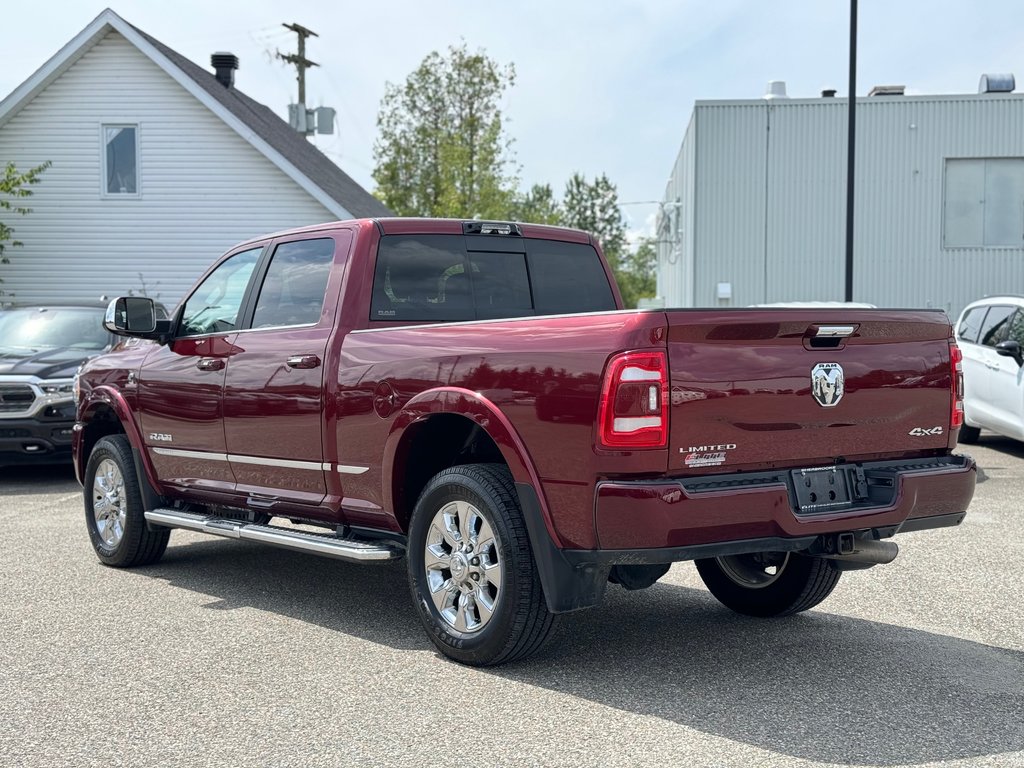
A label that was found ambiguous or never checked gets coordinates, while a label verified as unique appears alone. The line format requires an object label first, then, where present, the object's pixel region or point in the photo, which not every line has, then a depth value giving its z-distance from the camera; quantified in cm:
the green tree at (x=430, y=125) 4919
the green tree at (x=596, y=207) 11775
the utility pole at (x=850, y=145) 2033
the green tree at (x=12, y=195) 2353
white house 2417
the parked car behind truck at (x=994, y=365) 1292
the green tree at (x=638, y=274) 12262
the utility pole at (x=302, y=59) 4191
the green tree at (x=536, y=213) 5187
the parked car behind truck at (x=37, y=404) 1169
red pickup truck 455
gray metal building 2473
